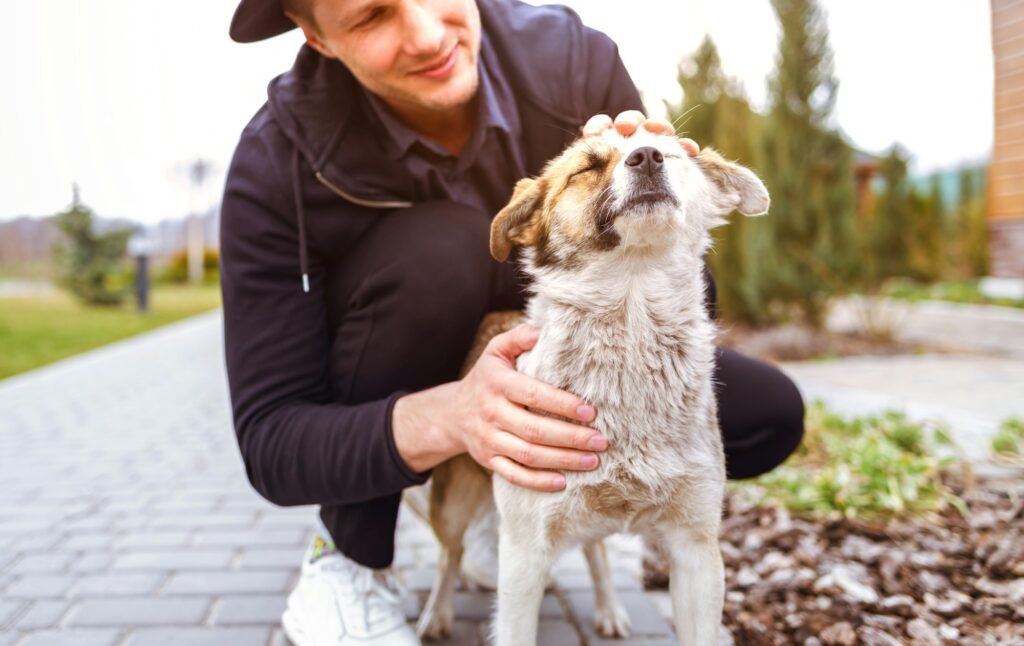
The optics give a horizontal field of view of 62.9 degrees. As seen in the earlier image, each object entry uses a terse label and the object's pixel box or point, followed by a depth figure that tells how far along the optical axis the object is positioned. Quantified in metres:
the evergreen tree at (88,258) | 17.77
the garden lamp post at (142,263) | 17.36
